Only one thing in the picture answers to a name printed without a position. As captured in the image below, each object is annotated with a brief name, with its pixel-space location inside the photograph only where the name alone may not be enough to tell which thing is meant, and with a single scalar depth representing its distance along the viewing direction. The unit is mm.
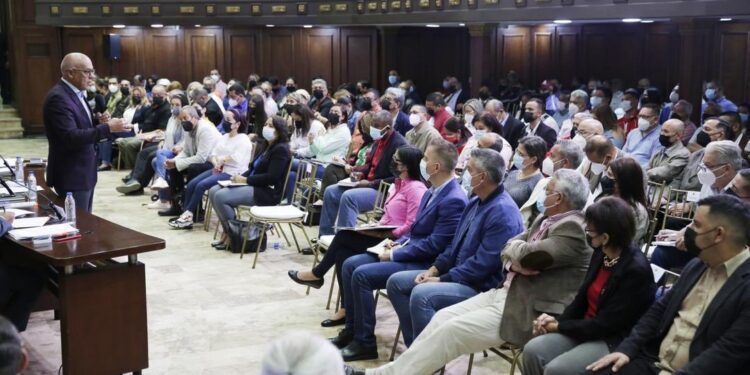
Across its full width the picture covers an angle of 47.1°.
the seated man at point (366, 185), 7703
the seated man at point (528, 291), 4379
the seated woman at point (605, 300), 3932
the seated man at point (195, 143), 9453
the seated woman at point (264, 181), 8188
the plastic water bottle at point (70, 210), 5512
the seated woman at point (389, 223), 5965
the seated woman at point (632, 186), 4902
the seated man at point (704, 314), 3479
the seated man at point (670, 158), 7379
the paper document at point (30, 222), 5307
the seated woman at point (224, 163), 8977
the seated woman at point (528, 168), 6035
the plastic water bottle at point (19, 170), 7038
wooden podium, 4730
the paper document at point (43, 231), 4977
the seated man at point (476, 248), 4891
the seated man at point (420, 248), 5398
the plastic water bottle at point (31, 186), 6295
